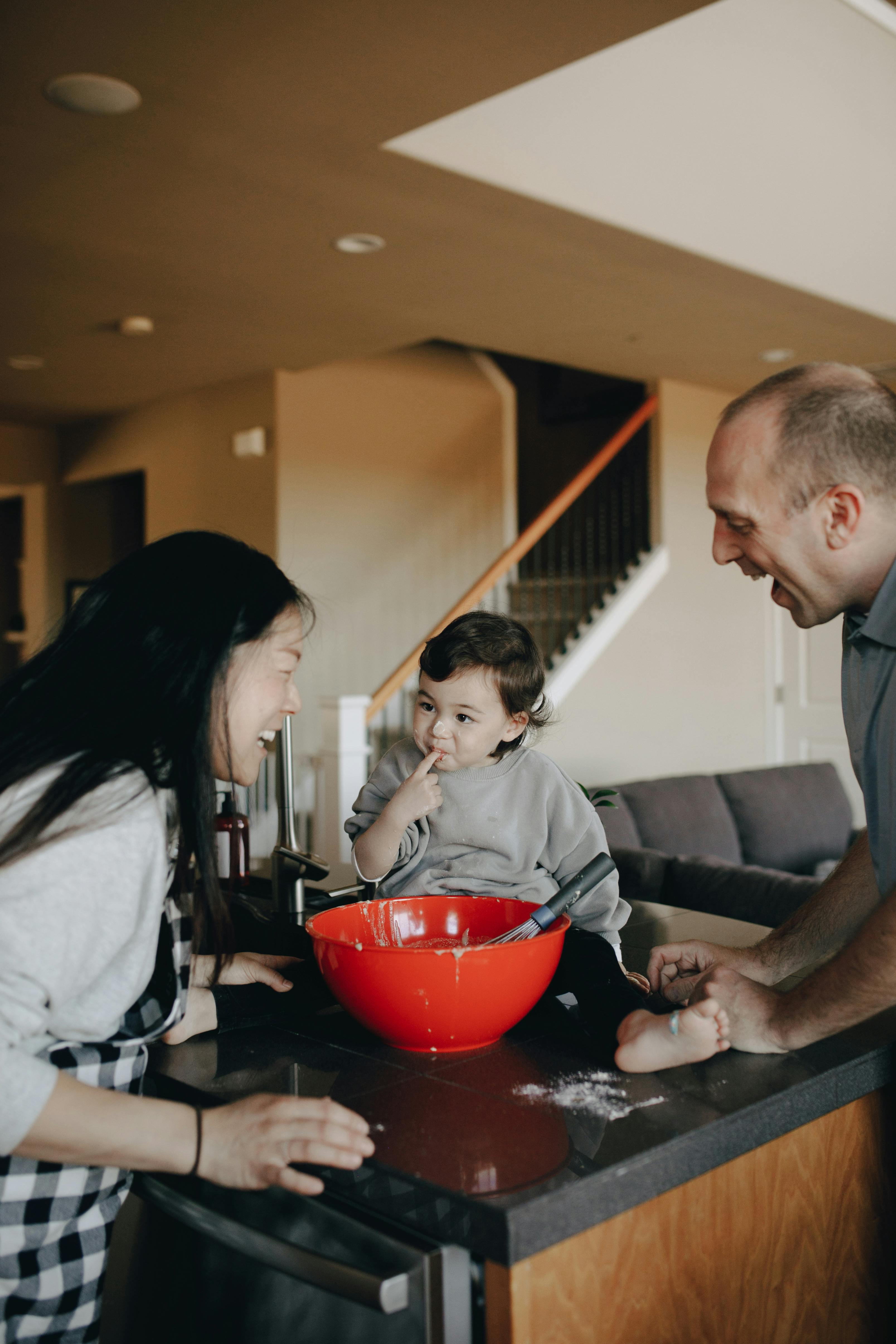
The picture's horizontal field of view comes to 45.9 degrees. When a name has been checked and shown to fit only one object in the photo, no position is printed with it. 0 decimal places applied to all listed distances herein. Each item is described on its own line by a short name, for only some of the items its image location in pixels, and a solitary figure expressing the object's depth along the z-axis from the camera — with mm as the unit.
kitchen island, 876
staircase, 5348
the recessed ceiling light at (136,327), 4590
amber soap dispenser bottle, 1776
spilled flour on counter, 1000
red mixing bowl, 1070
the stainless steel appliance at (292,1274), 871
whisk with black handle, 1174
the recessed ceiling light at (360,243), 3533
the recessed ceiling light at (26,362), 5293
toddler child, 1459
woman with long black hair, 843
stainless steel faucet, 1714
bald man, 1123
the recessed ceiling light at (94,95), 2496
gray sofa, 2896
